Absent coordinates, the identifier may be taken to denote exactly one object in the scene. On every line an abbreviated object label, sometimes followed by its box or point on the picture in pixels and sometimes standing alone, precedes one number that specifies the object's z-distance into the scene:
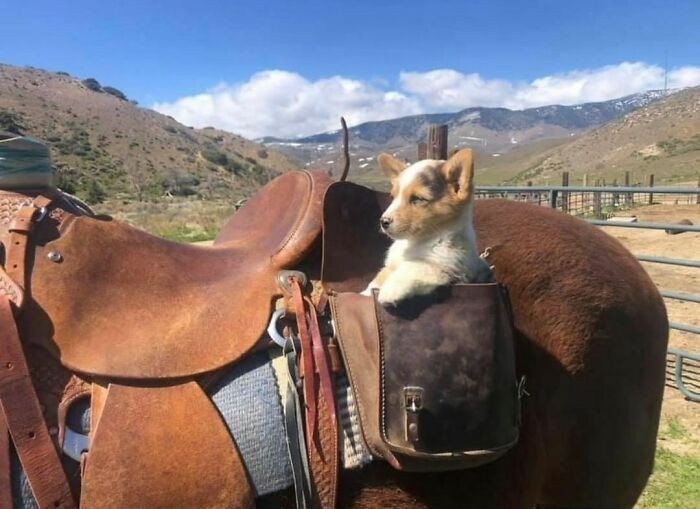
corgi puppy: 1.39
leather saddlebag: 1.35
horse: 1.32
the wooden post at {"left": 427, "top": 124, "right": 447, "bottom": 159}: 3.91
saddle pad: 1.35
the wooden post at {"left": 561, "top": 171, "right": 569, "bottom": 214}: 11.64
